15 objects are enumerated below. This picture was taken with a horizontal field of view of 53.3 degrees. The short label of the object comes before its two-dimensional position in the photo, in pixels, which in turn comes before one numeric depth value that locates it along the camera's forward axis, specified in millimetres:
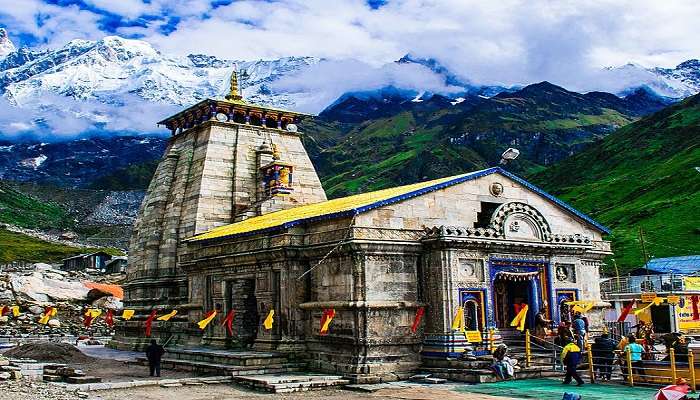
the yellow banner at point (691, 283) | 44344
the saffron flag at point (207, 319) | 28717
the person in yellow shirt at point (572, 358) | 21297
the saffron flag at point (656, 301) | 31331
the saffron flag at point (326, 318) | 24219
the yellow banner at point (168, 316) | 32213
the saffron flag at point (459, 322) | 24094
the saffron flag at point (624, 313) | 26300
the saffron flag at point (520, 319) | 25047
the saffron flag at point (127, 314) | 34778
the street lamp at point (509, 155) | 26703
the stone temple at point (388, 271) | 24172
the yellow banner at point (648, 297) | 34250
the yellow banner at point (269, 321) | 26078
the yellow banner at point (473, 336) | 24542
